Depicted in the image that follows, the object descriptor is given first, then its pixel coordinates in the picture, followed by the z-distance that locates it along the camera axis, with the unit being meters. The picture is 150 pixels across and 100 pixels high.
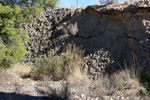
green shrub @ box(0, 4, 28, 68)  7.95
